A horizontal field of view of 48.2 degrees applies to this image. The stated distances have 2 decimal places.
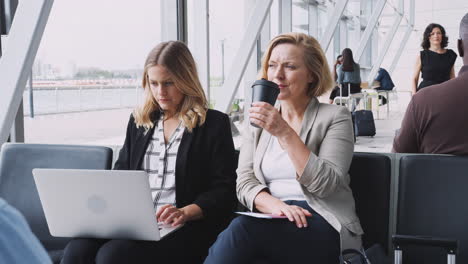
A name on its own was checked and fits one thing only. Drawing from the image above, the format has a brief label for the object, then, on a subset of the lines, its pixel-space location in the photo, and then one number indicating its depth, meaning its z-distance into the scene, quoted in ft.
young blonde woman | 7.18
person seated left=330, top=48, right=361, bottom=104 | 27.99
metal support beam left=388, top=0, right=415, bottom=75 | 58.94
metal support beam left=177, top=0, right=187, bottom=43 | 15.16
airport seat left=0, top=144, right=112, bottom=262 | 8.19
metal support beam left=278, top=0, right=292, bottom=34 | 28.48
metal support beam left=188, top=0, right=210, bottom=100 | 15.80
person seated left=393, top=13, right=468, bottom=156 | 7.07
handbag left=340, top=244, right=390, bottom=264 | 6.26
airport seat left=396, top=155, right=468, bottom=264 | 7.04
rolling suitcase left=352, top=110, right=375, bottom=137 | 20.81
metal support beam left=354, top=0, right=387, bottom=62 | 38.63
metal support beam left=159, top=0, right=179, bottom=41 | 15.16
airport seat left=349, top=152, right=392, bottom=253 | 7.43
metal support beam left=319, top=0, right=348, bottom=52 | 25.95
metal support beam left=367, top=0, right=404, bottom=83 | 50.25
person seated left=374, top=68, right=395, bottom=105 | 42.39
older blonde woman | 6.19
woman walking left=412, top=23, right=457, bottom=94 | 17.34
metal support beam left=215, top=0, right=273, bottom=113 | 15.78
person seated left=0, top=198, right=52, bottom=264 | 1.63
